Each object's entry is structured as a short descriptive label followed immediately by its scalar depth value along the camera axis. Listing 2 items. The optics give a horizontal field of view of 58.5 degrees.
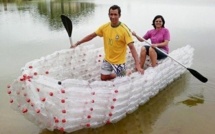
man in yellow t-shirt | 3.28
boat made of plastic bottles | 2.59
